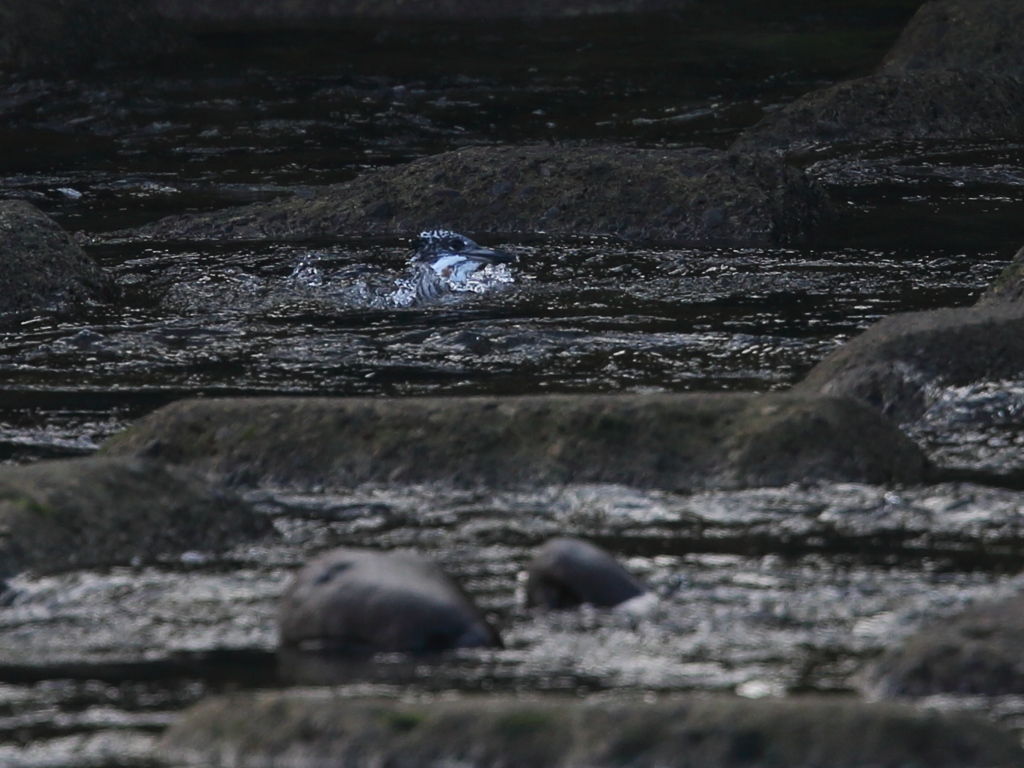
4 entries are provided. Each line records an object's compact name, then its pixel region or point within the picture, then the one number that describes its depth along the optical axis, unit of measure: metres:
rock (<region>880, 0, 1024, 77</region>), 29.73
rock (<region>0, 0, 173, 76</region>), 34.06
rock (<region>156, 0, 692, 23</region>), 40.69
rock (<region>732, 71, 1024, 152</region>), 25.50
